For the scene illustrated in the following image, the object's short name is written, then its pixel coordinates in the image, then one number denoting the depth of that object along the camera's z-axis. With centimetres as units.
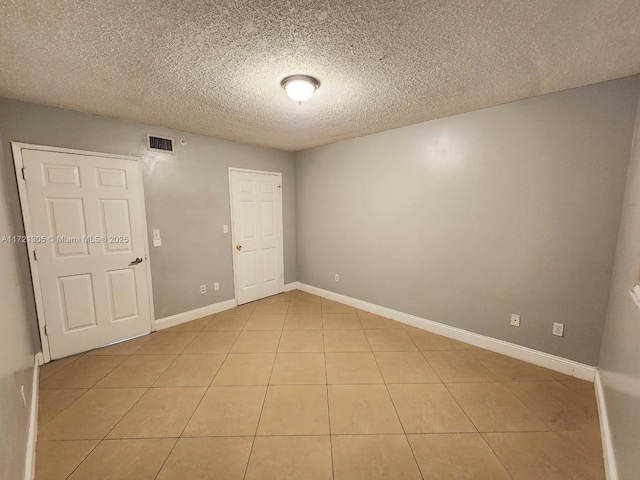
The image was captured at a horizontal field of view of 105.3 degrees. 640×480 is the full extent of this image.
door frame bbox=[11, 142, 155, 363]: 220
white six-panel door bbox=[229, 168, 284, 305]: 378
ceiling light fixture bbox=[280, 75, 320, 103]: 185
